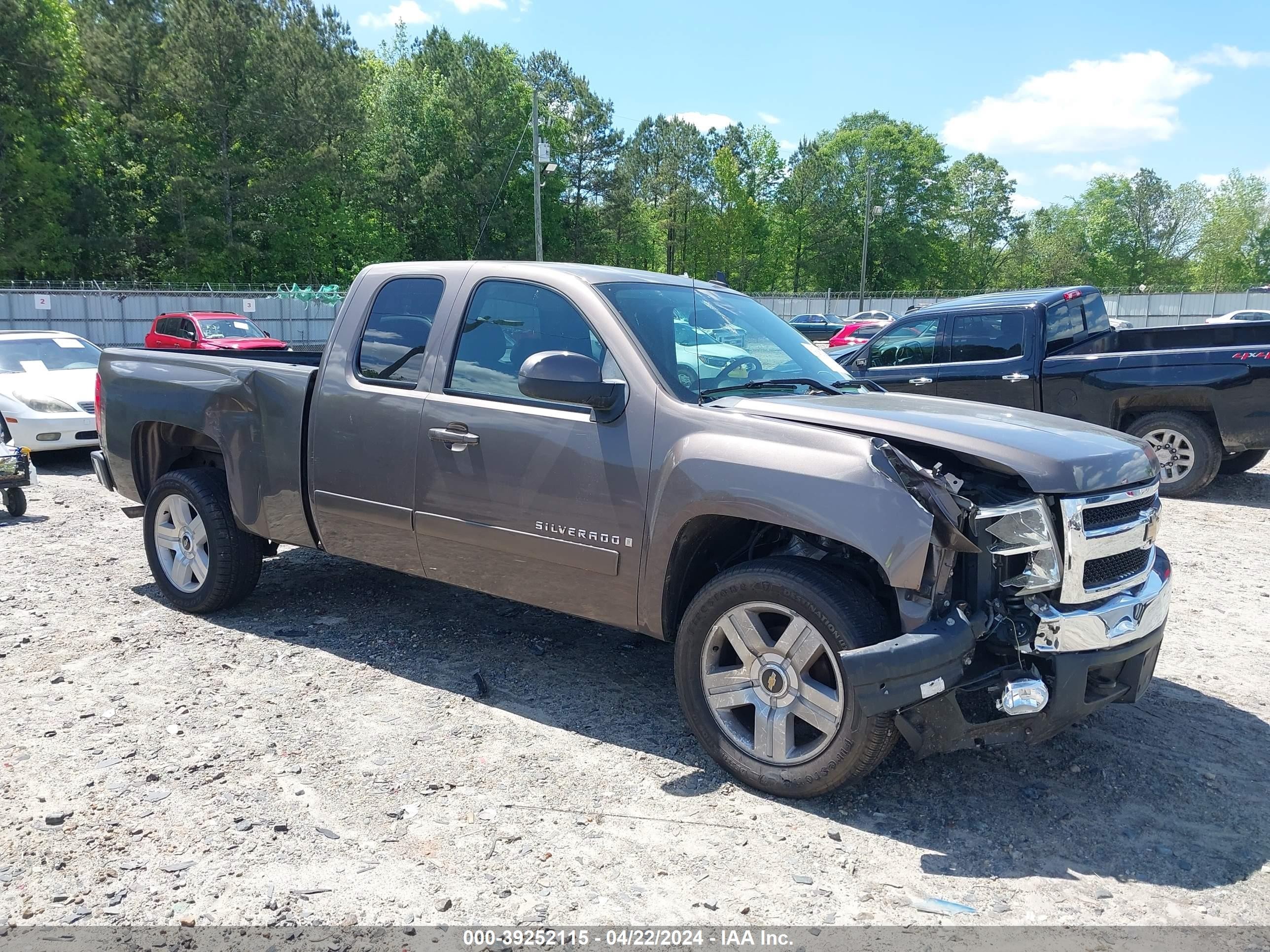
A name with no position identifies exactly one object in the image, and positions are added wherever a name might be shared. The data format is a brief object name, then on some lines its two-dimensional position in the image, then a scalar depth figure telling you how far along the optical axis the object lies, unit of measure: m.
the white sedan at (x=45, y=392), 10.67
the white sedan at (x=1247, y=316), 33.62
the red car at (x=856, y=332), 30.14
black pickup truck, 8.75
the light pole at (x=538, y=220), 30.94
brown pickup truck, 3.19
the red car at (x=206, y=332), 20.39
